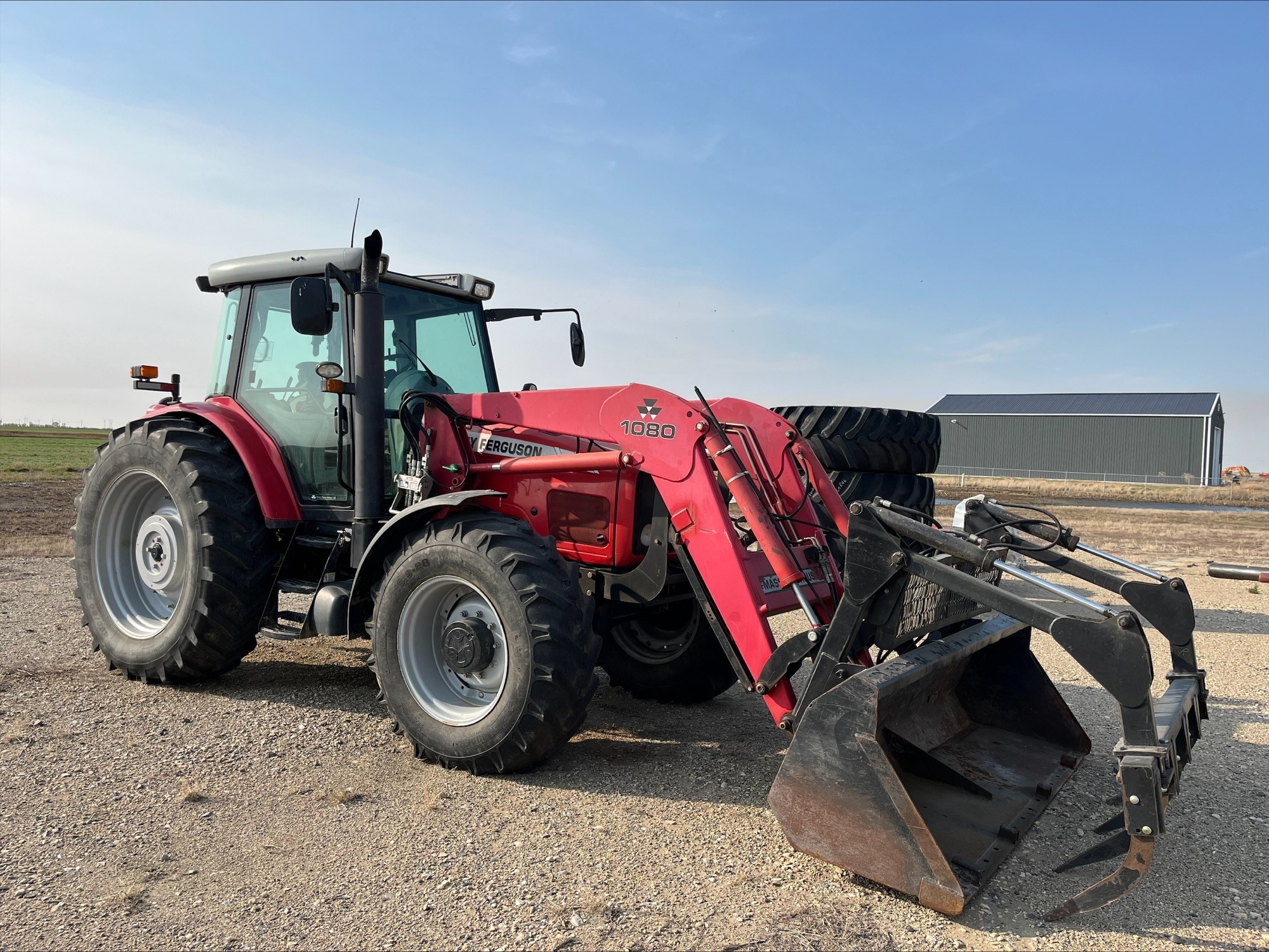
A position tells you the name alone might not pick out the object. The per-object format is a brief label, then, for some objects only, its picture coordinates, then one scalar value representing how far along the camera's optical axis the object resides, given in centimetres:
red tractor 327
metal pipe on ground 814
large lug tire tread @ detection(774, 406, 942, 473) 714
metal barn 3872
